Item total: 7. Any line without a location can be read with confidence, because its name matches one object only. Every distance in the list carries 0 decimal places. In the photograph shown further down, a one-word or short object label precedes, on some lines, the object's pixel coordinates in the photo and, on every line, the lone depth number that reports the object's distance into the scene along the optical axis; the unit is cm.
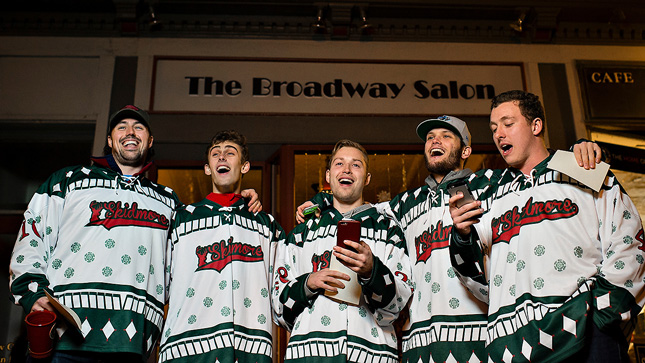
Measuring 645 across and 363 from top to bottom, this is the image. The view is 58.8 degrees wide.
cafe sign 572
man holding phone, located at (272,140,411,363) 272
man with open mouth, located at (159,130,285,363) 291
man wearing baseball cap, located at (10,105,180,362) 271
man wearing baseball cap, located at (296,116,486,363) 273
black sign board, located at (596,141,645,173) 553
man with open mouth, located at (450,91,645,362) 218
